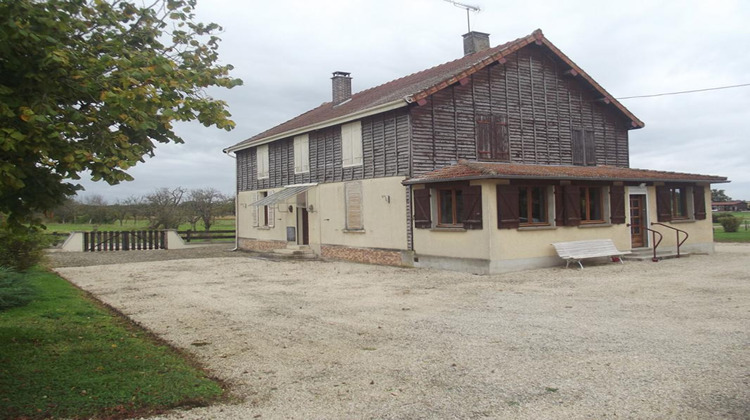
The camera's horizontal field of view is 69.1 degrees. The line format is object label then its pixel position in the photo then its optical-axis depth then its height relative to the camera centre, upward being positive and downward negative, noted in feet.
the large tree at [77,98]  13.78 +3.74
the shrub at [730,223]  101.30 -2.01
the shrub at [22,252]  38.99 -1.63
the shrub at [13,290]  29.01 -3.31
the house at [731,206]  258.86 +3.21
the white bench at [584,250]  49.24 -3.10
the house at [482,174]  49.26 +4.65
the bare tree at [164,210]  108.99 +3.31
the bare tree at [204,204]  119.85 +4.80
